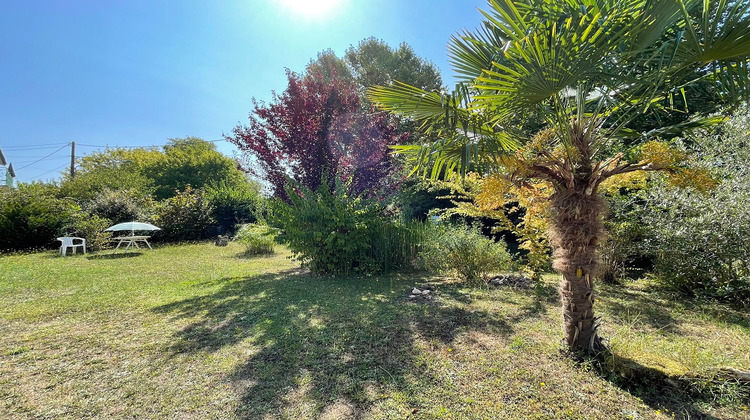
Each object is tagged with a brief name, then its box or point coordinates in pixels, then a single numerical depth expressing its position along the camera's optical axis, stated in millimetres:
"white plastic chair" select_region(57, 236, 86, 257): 8859
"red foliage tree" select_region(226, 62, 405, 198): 6629
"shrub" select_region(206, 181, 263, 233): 14695
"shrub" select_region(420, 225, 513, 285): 5121
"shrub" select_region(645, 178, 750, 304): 3482
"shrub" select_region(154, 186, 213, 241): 12398
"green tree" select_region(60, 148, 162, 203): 13866
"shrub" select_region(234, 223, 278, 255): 9203
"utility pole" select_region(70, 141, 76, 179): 20366
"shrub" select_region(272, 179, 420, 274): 5652
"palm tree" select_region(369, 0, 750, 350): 1869
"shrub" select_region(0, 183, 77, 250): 9648
